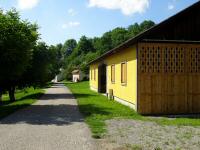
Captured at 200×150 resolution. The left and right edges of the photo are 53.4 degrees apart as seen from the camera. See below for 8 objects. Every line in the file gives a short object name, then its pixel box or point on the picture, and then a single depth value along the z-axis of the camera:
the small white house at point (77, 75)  50.63
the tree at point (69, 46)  98.66
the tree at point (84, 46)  79.37
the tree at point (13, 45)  9.07
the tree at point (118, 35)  61.14
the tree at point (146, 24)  59.04
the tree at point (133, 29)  57.40
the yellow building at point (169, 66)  8.52
